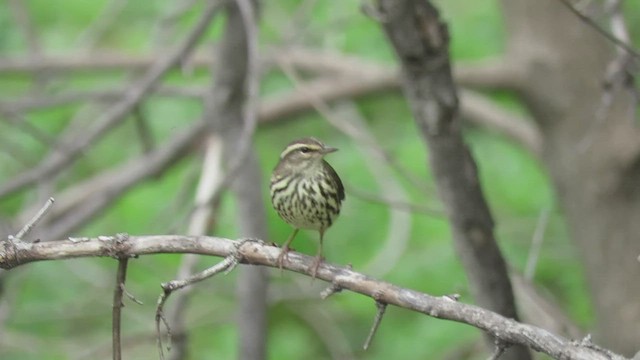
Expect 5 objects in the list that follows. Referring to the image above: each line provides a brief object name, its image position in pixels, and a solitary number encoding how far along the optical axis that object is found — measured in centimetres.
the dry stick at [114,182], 1274
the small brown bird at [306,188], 821
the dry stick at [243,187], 1258
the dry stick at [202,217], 1225
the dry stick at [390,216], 1519
